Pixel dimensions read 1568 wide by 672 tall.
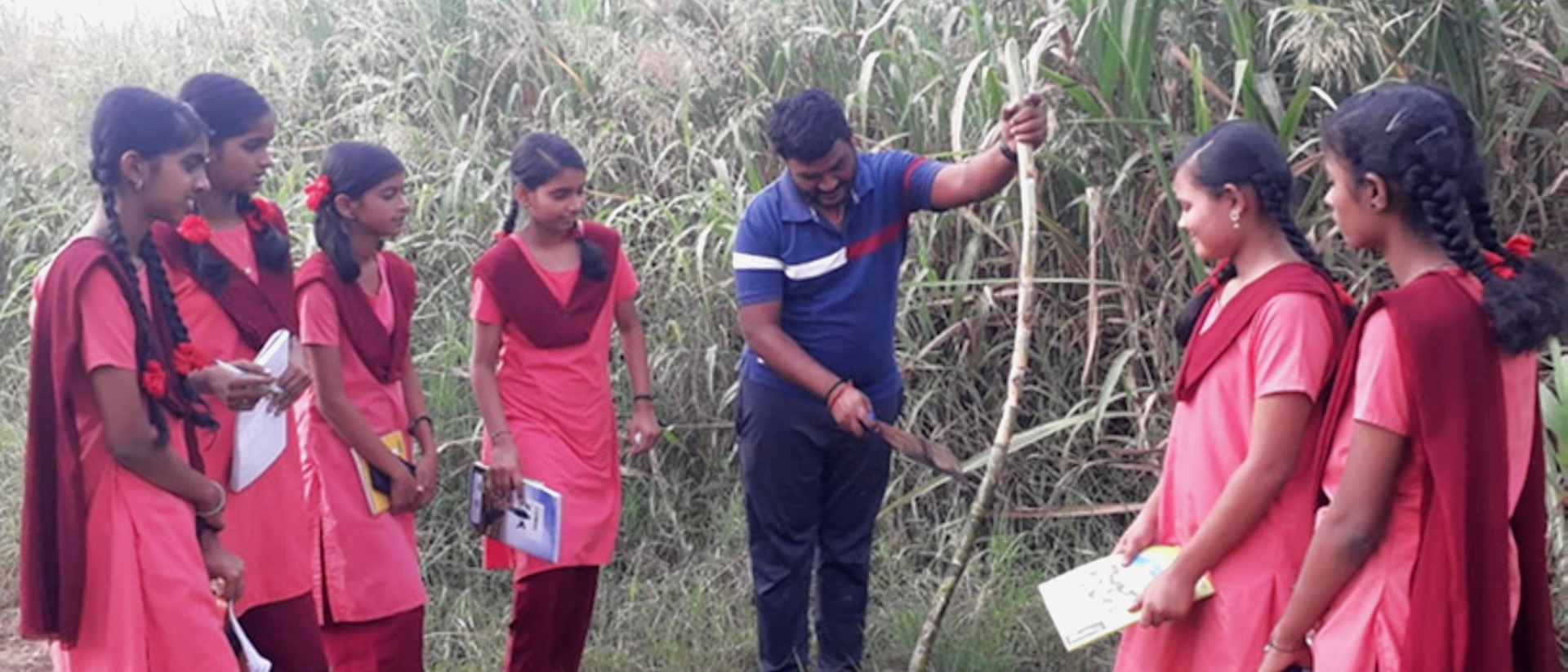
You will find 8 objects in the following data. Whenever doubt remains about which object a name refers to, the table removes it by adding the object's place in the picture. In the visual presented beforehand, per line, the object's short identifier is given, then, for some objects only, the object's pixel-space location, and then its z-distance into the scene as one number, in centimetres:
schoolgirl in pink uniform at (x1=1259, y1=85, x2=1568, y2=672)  226
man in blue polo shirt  391
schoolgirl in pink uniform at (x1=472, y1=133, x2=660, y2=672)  401
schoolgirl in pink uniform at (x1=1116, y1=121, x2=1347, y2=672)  251
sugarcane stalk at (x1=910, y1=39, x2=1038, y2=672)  317
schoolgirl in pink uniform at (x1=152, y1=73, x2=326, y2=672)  338
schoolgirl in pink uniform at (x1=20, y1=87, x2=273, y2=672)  284
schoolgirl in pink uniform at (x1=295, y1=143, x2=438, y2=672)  374
